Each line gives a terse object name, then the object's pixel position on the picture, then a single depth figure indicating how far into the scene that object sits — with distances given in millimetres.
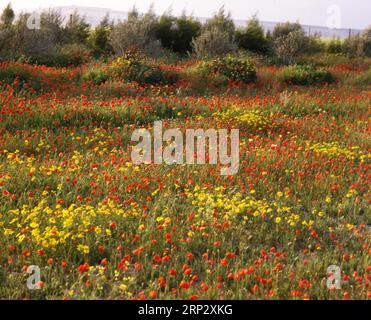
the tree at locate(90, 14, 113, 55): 22150
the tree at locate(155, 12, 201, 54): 23875
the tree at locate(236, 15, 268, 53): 24797
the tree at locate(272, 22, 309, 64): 23375
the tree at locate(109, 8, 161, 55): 20562
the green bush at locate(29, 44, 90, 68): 17766
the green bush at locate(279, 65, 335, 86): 17266
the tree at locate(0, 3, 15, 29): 21217
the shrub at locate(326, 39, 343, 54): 27062
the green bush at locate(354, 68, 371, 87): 18188
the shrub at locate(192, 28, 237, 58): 21184
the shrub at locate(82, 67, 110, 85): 14712
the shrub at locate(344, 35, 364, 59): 25989
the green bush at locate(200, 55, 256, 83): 16391
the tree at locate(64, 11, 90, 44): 23170
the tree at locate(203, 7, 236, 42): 24375
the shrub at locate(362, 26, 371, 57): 27092
